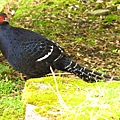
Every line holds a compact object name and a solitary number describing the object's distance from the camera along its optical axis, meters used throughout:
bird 10.52
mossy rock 5.39
